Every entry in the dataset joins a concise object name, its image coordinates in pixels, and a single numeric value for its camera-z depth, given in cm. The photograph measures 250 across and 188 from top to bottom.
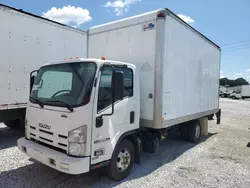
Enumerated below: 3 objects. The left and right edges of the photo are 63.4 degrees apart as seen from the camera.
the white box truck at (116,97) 317
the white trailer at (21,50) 550
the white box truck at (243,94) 4375
